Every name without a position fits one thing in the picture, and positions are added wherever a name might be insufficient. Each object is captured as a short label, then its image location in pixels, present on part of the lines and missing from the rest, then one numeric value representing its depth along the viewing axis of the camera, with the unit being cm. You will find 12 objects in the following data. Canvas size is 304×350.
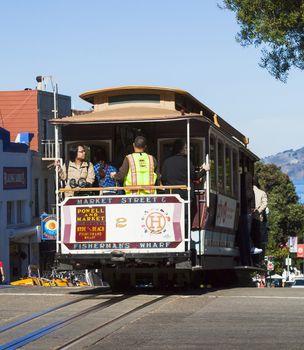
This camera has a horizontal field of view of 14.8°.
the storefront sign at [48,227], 4688
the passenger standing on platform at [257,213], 2422
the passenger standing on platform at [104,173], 1789
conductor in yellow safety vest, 1717
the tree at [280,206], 7738
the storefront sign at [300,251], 8312
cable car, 1681
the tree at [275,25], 2231
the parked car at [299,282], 4496
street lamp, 5585
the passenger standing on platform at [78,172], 1748
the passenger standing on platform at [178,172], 1706
